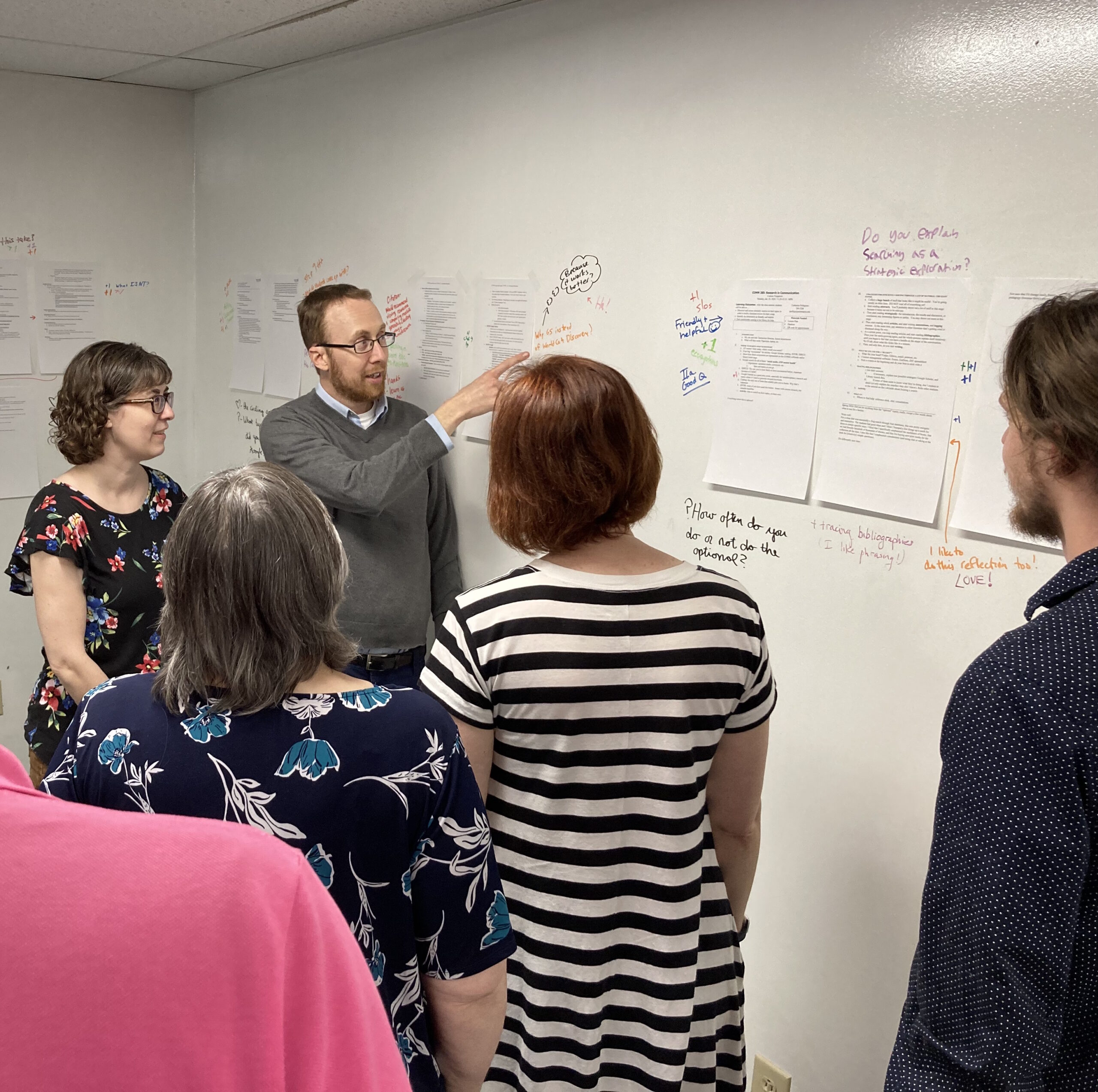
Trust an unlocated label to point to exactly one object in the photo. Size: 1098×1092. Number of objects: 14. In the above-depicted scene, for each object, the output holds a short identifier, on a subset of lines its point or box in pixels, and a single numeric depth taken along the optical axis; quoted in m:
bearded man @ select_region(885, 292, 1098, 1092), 0.90
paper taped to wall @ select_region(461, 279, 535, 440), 2.55
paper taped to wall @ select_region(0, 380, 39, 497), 3.74
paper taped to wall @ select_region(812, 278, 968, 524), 1.73
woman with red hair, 1.33
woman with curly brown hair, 2.26
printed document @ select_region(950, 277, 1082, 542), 1.62
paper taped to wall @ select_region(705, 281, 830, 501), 1.93
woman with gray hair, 1.06
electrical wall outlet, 2.10
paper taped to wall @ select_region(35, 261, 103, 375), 3.75
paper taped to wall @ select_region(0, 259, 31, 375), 3.67
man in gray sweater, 2.66
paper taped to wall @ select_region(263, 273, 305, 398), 3.39
